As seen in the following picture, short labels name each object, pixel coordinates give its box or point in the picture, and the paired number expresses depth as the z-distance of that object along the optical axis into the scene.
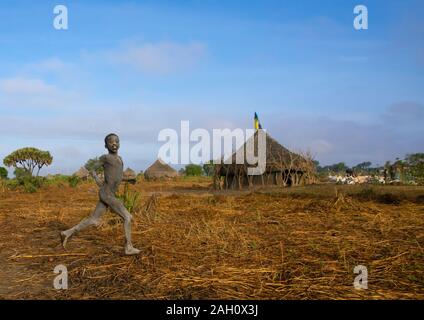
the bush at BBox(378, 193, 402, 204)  11.25
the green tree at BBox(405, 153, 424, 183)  19.44
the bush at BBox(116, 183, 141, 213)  8.61
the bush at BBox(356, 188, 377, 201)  11.94
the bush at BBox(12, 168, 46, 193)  22.17
